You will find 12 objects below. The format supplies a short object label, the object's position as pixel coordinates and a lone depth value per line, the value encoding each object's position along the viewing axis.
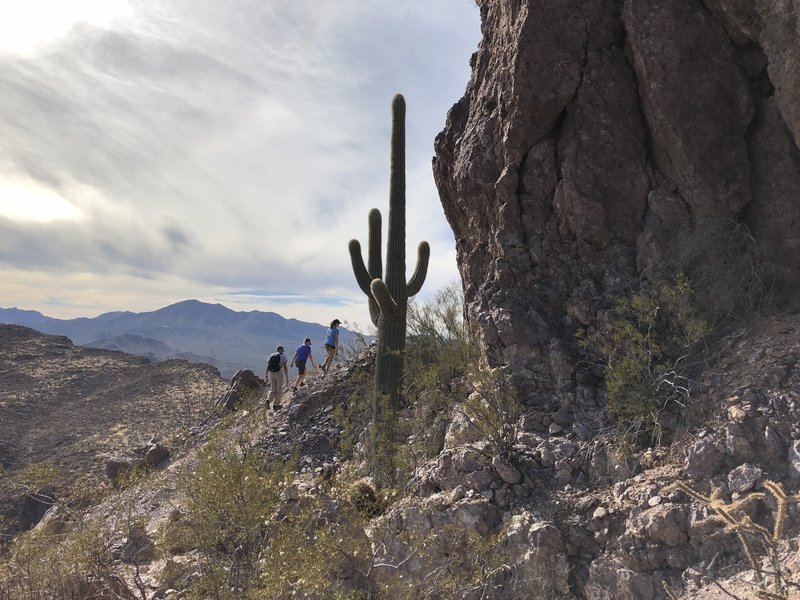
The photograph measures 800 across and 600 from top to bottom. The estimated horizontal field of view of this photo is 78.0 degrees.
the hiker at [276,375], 13.13
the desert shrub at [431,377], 8.25
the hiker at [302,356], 13.70
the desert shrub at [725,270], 6.67
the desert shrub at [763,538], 2.53
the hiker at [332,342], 13.80
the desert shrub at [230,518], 6.05
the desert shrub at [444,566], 5.51
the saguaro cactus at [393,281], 9.84
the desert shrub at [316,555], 5.22
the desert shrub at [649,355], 6.16
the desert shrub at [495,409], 6.93
